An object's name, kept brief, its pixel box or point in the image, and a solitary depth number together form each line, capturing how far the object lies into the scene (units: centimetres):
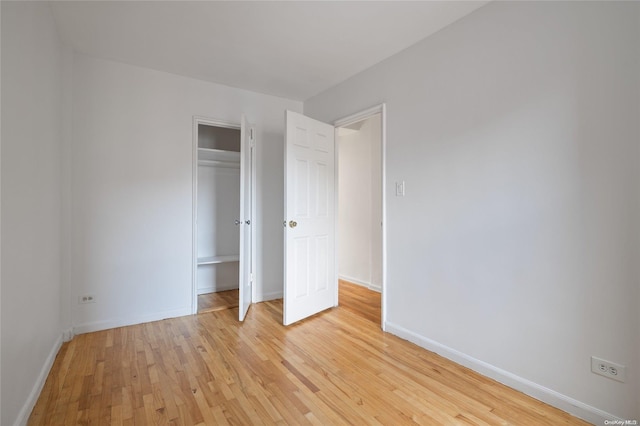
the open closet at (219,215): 382
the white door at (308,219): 292
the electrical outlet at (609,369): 151
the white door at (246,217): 299
